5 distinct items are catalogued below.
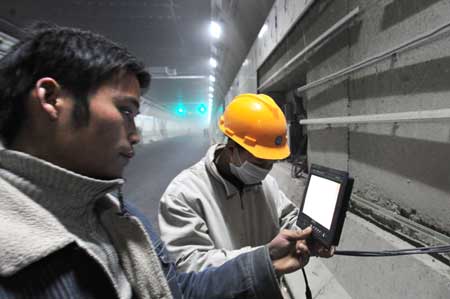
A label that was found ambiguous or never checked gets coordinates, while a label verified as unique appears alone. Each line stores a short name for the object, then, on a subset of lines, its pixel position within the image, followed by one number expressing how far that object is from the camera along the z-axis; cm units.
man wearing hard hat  119
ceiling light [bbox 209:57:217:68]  886
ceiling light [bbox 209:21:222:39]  562
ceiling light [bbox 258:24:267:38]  381
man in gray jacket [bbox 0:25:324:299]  51
